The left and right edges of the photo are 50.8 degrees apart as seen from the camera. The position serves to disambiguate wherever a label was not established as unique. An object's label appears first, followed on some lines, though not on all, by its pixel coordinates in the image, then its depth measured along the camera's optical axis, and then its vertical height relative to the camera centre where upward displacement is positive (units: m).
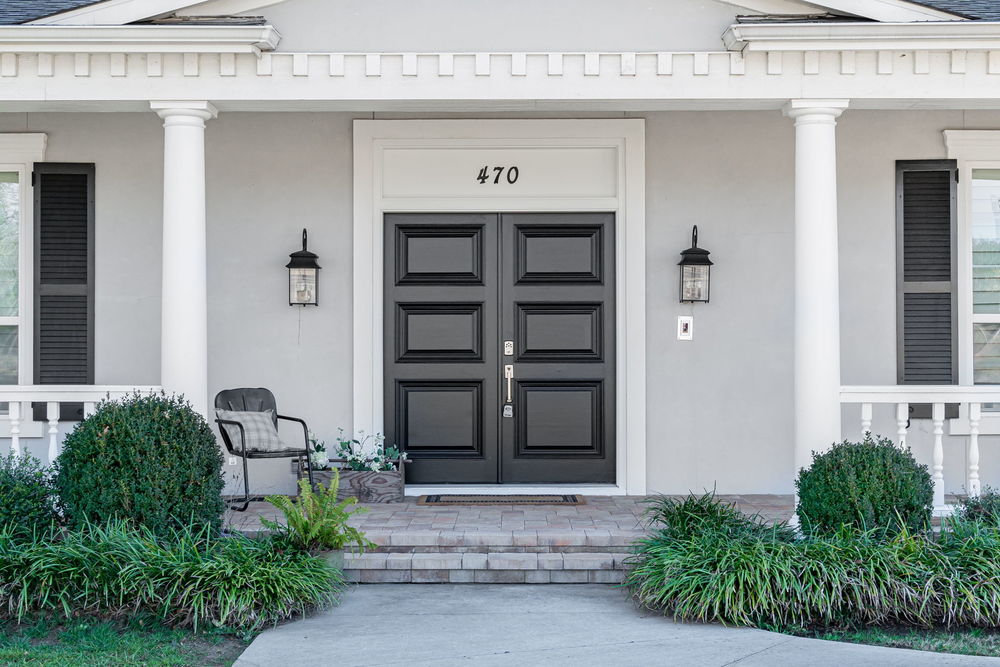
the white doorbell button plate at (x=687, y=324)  8.14 +0.21
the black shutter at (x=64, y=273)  8.03 +0.60
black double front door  8.21 -0.01
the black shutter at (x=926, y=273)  8.02 +0.60
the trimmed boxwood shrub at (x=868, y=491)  5.91 -0.79
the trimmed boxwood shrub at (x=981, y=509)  6.17 -0.93
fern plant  5.78 -0.95
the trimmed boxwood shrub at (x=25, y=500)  5.89 -0.86
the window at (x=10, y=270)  8.05 +0.63
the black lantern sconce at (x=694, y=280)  8.03 +0.54
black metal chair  7.31 -0.41
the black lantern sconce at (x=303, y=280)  8.00 +0.54
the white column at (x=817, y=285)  6.70 +0.42
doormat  7.73 -1.10
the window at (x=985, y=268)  8.09 +0.64
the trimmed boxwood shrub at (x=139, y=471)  5.89 -0.68
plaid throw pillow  7.43 -0.57
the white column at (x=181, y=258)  6.78 +0.60
